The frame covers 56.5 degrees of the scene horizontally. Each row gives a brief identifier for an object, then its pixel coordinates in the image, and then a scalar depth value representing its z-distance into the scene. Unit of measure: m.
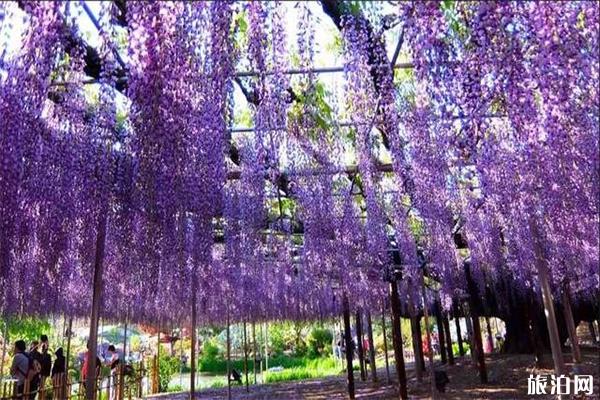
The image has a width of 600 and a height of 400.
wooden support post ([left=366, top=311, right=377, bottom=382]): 13.51
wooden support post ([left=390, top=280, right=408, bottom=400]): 9.54
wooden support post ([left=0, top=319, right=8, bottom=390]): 10.84
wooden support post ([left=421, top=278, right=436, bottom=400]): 9.31
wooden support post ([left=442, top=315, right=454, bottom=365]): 17.84
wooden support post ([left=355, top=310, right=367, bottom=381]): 13.88
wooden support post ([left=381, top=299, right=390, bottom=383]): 12.87
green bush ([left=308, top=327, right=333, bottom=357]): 31.20
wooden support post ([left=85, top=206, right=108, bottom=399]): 5.19
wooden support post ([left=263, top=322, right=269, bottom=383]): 21.48
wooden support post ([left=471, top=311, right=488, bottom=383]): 11.30
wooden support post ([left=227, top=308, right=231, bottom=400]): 12.49
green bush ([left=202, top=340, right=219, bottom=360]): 29.27
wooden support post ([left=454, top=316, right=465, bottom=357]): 19.57
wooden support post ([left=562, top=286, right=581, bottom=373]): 10.82
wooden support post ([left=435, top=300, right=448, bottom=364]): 17.89
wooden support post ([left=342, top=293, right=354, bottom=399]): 10.97
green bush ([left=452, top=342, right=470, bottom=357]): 28.04
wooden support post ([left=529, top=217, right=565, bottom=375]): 5.96
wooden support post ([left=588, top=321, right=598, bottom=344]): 25.86
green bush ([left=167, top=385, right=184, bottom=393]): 18.23
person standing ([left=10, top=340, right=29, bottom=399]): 8.65
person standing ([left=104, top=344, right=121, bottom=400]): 11.19
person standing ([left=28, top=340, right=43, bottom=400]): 9.22
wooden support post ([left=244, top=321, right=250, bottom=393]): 15.21
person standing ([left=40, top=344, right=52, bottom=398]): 10.42
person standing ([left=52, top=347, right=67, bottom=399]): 8.52
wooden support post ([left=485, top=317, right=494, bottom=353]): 21.45
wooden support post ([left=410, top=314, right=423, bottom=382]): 11.35
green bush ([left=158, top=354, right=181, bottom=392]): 18.23
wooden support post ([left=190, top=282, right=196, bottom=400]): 10.32
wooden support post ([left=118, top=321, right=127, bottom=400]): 10.40
